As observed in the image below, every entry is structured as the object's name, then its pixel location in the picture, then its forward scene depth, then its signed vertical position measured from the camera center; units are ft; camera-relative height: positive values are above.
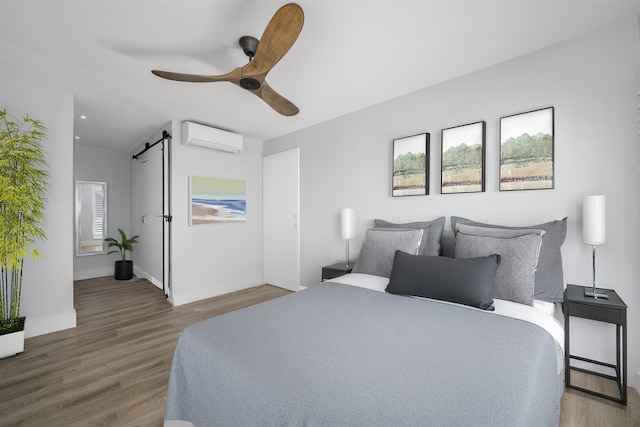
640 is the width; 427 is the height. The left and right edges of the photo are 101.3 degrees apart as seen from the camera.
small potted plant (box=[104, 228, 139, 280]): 15.40 -2.94
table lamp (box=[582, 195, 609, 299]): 5.52 -0.20
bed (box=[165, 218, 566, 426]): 2.64 -1.90
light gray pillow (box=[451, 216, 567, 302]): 5.82 -1.19
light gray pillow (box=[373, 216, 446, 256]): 7.63 -0.67
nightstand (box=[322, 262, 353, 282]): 9.39 -2.11
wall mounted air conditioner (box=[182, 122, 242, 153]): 11.23 +3.39
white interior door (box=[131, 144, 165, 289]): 12.85 -0.03
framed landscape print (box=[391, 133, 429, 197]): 8.74 +1.63
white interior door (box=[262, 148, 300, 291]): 13.08 -0.31
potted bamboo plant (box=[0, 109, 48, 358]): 7.16 +0.10
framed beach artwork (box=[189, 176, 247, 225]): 12.01 +0.61
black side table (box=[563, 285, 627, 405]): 5.08 -2.05
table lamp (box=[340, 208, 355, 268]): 9.94 -0.40
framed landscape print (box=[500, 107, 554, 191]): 6.61 +1.63
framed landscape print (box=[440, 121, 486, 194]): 7.61 +1.64
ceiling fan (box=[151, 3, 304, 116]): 4.51 +3.17
